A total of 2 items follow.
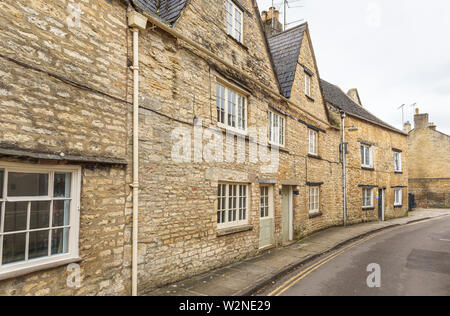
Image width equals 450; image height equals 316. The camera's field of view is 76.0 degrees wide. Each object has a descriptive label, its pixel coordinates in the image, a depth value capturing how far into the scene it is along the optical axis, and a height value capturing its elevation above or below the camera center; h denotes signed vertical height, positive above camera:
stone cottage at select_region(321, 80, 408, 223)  17.39 +1.26
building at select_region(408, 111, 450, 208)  28.05 +1.64
